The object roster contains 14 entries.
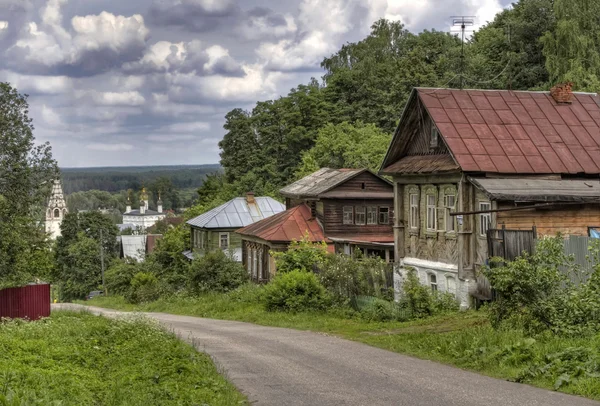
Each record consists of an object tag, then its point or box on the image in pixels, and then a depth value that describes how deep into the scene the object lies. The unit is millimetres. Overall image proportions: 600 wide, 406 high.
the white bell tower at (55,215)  146138
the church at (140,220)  194125
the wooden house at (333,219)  40938
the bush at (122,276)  56219
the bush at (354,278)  28031
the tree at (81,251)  80000
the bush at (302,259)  31922
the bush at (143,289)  47156
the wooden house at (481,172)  24219
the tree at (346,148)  59781
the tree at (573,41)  48312
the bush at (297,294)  27062
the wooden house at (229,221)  52938
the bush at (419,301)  24672
